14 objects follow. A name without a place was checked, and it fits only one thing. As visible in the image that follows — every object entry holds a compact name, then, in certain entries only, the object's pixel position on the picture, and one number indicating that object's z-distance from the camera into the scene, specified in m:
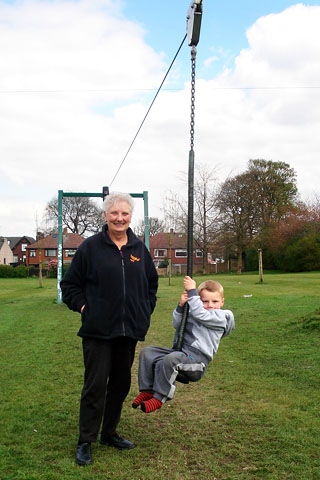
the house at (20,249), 97.95
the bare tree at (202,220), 51.75
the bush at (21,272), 58.44
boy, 3.95
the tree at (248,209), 52.34
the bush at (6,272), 58.34
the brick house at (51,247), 65.62
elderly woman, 4.02
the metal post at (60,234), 16.67
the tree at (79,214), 68.19
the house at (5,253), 98.19
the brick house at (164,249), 69.38
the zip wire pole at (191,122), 4.14
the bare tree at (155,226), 75.71
